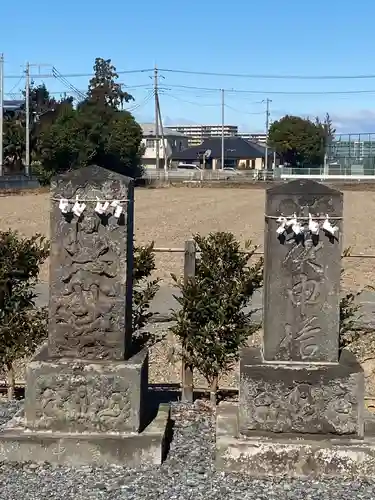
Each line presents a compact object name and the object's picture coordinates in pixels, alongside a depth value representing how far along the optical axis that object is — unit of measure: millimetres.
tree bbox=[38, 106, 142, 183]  49906
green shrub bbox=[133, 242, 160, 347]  6555
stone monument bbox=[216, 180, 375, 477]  4949
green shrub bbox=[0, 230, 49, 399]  6559
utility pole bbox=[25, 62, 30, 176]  49488
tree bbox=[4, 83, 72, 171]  58094
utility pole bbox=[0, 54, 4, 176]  46681
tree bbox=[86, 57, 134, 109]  64375
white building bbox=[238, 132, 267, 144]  168450
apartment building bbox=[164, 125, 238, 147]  184138
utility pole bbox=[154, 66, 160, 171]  62938
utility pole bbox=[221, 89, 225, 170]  80719
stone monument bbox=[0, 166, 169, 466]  5047
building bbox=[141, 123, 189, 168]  94562
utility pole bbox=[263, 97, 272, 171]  87000
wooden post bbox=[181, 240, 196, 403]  6375
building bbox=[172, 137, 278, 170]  93125
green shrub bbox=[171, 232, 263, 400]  6348
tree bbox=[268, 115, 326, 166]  81000
